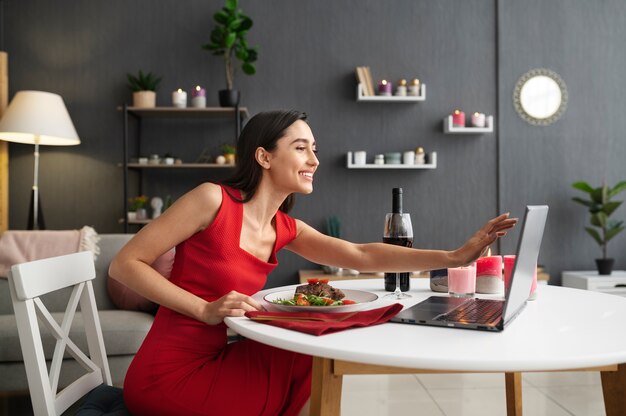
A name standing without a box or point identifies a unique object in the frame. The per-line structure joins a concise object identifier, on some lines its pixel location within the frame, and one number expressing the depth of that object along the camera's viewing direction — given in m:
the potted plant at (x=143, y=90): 4.25
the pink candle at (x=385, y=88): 4.45
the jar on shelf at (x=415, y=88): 4.45
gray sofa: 2.61
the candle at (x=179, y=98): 4.27
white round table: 0.86
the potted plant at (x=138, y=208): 4.23
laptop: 1.03
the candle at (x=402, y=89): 4.46
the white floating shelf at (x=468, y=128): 4.45
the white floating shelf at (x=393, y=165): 4.42
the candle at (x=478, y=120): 4.48
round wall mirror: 4.69
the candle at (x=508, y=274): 1.40
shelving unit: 4.20
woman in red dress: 1.29
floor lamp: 3.86
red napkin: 1.03
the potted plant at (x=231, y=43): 4.08
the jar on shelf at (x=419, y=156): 4.47
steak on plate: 1.31
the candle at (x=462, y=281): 1.45
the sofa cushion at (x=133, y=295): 2.93
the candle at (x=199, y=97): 4.28
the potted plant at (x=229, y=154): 4.26
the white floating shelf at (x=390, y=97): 4.43
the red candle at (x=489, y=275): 1.51
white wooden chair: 1.17
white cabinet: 4.14
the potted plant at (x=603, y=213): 4.33
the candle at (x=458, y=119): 4.47
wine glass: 1.61
